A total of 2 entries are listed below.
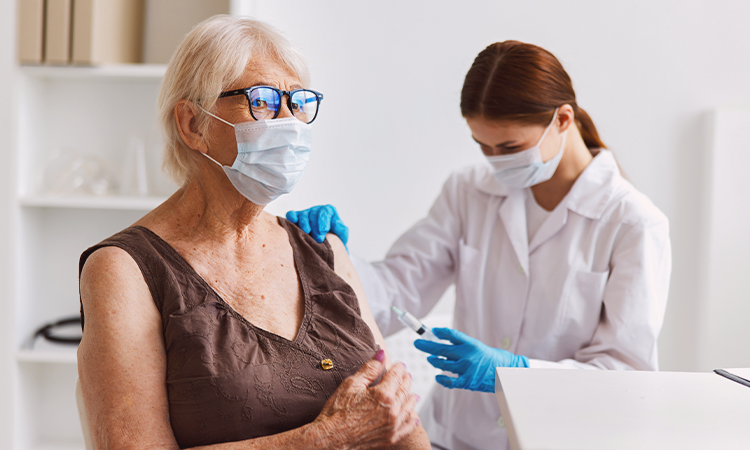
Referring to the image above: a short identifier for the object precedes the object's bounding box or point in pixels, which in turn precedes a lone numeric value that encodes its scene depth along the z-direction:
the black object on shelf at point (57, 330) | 2.11
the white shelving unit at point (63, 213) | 2.12
